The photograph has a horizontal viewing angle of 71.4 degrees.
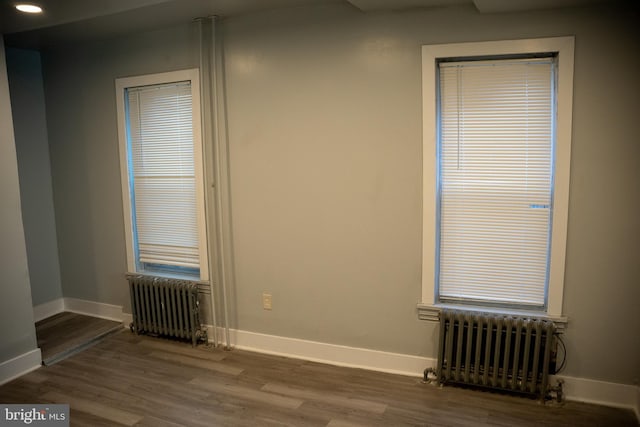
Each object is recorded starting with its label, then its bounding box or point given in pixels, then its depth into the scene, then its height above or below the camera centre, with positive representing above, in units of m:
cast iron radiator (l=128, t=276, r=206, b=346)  3.75 -1.24
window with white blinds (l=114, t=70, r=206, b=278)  3.74 -0.13
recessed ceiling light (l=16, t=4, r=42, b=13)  2.79 +1.00
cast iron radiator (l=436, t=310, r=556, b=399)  2.78 -1.24
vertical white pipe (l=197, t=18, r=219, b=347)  3.51 +0.16
